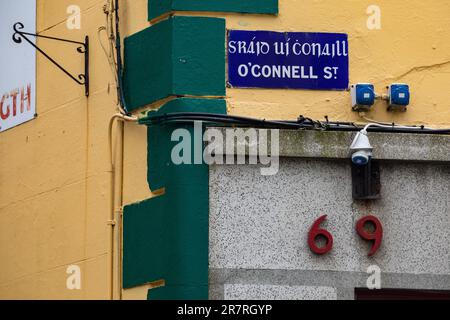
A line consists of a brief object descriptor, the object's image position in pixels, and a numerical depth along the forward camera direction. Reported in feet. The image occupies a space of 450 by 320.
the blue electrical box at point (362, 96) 40.21
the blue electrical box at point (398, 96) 40.50
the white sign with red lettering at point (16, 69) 45.37
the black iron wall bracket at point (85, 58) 43.01
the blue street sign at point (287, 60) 40.32
